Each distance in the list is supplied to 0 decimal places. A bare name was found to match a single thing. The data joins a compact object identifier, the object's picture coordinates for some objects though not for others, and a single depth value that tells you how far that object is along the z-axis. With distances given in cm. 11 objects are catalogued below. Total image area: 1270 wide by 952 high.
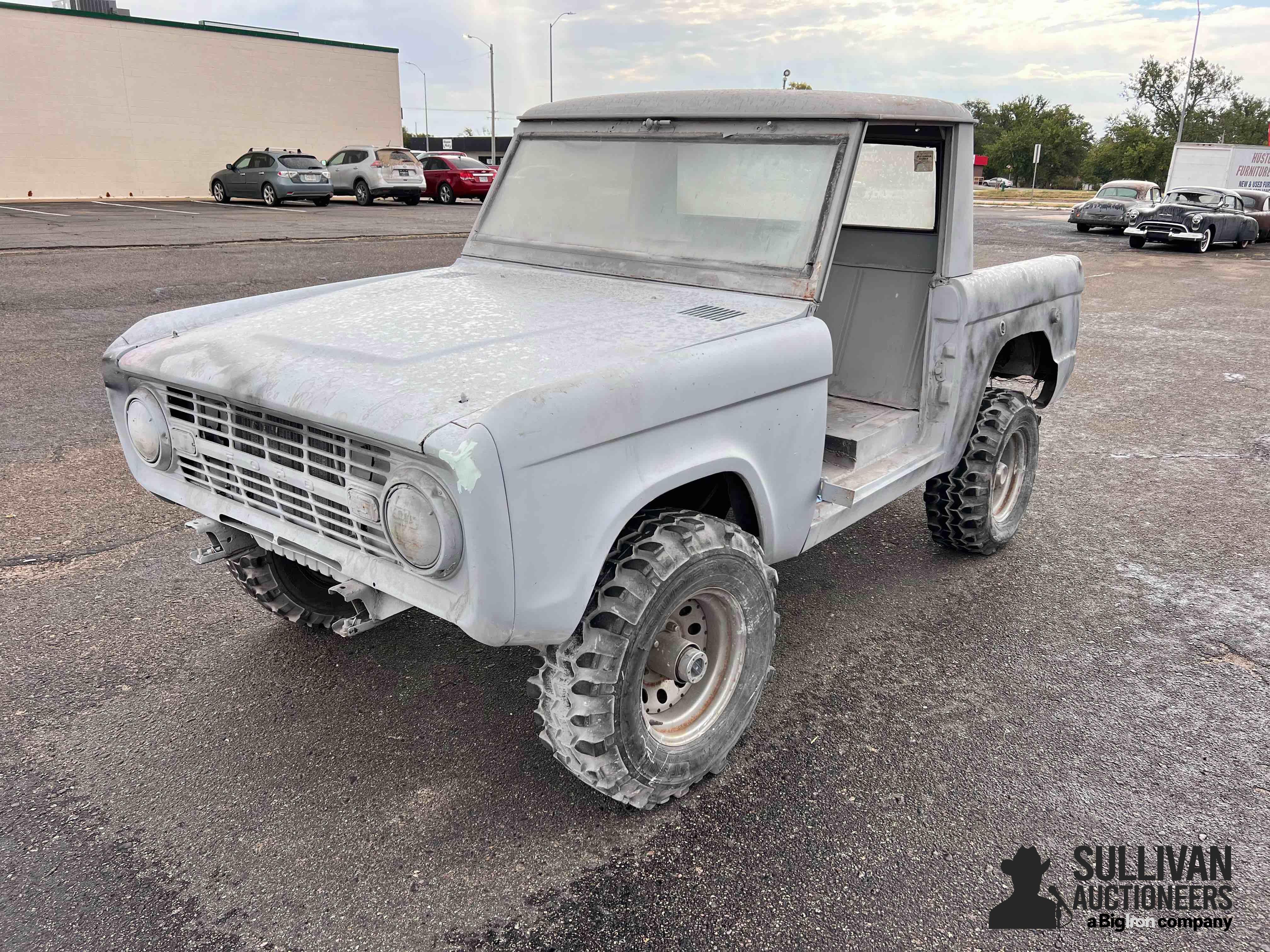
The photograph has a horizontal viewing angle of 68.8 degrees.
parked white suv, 2634
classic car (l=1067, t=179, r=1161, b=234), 2486
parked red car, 2744
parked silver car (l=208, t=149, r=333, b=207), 2478
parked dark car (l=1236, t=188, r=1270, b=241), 2306
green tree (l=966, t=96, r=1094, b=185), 9388
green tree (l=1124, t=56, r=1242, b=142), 7925
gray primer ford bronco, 238
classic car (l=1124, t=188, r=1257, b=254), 2106
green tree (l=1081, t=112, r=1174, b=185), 7600
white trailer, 3045
